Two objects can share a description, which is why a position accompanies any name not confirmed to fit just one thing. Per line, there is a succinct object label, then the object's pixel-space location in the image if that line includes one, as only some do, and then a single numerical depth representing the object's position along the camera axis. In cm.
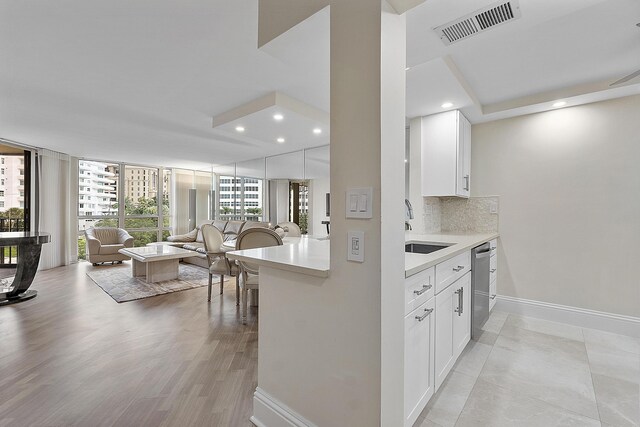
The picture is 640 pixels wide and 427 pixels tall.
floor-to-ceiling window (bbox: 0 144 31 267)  545
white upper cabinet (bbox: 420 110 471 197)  314
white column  110
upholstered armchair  595
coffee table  451
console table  353
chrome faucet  311
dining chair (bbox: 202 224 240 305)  358
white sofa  600
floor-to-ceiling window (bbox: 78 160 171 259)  689
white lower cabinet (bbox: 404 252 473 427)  139
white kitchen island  128
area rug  403
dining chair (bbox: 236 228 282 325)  291
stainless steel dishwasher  236
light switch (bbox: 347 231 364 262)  113
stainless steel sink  257
